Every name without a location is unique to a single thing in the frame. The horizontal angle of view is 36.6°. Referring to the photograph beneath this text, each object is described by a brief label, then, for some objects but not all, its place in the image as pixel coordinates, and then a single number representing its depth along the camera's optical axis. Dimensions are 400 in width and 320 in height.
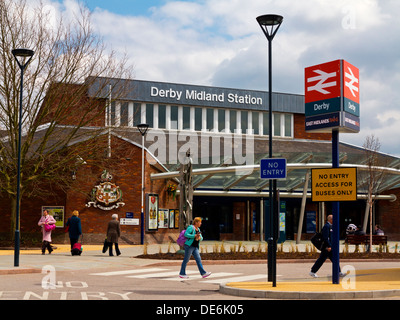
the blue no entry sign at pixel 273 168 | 13.17
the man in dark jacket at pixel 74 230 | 22.75
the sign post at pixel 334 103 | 13.36
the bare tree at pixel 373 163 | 30.62
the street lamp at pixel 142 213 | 29.98
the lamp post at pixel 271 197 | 13.10
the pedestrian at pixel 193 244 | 14.88
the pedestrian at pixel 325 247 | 15.20
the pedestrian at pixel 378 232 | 33.34
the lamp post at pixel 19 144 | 17.67
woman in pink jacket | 23.19
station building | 30.89
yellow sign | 13.12
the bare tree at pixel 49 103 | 26.16
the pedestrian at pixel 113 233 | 22.67
